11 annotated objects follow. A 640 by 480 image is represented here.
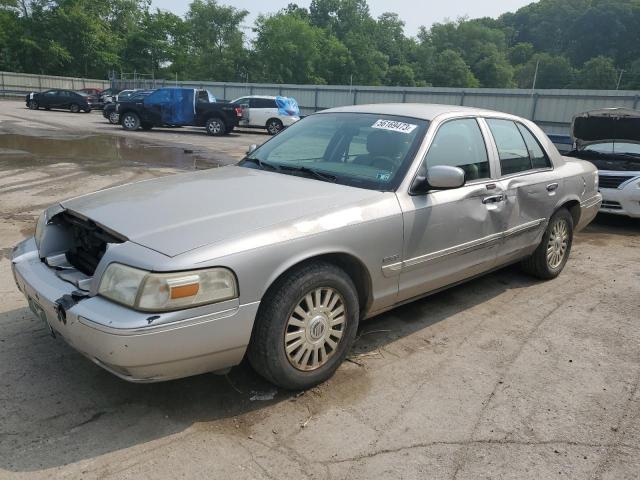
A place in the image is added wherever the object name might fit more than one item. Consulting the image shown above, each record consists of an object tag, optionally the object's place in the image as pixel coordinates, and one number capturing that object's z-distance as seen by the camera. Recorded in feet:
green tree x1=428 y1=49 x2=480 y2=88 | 267.80
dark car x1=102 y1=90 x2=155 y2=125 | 74.13
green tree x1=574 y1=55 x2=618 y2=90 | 231.71
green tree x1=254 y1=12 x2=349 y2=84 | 237.25
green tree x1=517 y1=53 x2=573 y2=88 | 264.72
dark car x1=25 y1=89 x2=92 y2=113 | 101.40
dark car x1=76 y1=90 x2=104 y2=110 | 104.01
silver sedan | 8.33
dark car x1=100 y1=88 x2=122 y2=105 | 111.84
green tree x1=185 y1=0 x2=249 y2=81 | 240.12
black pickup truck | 69.72
